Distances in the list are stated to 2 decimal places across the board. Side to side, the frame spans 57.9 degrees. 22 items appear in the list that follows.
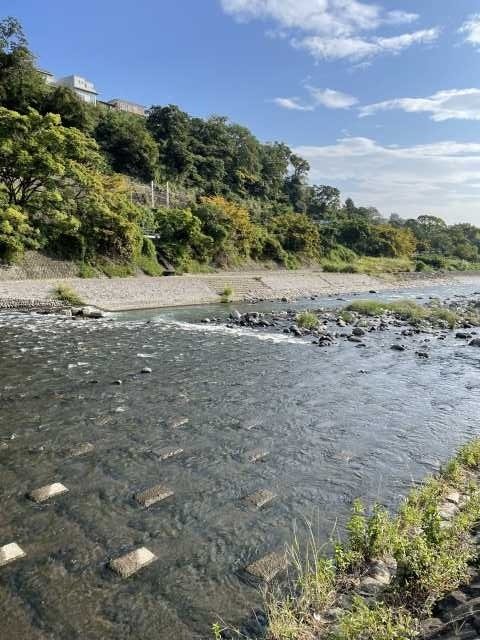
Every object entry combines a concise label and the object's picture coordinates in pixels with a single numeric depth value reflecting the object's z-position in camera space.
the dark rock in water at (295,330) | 18.78
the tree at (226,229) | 41.25
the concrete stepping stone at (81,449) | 6.80
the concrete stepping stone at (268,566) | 4.30
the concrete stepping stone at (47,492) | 5.52
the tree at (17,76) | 42.03
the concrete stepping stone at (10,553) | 4.36
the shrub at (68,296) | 23.26
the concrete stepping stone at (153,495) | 5.55
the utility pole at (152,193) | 52.76
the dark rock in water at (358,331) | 18.81
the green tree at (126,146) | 53.22
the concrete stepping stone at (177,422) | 8.19
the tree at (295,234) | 53.69
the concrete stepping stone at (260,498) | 5.63
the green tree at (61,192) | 26.69
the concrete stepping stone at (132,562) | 4.27
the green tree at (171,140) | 61.34
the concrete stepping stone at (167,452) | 6.86
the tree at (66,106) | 44.25
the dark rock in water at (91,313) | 21.50
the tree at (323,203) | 87.38
